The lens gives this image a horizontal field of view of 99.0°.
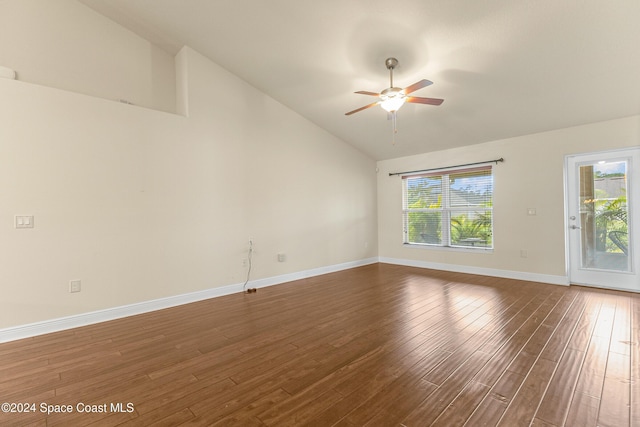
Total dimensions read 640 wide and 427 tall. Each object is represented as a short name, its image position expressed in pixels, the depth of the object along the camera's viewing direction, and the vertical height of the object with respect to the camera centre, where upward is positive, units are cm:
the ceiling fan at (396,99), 287 +122
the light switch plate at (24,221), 266 -3
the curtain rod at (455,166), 476 +85
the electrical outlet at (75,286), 291 -74
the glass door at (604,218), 379 -16
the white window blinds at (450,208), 507 +4
